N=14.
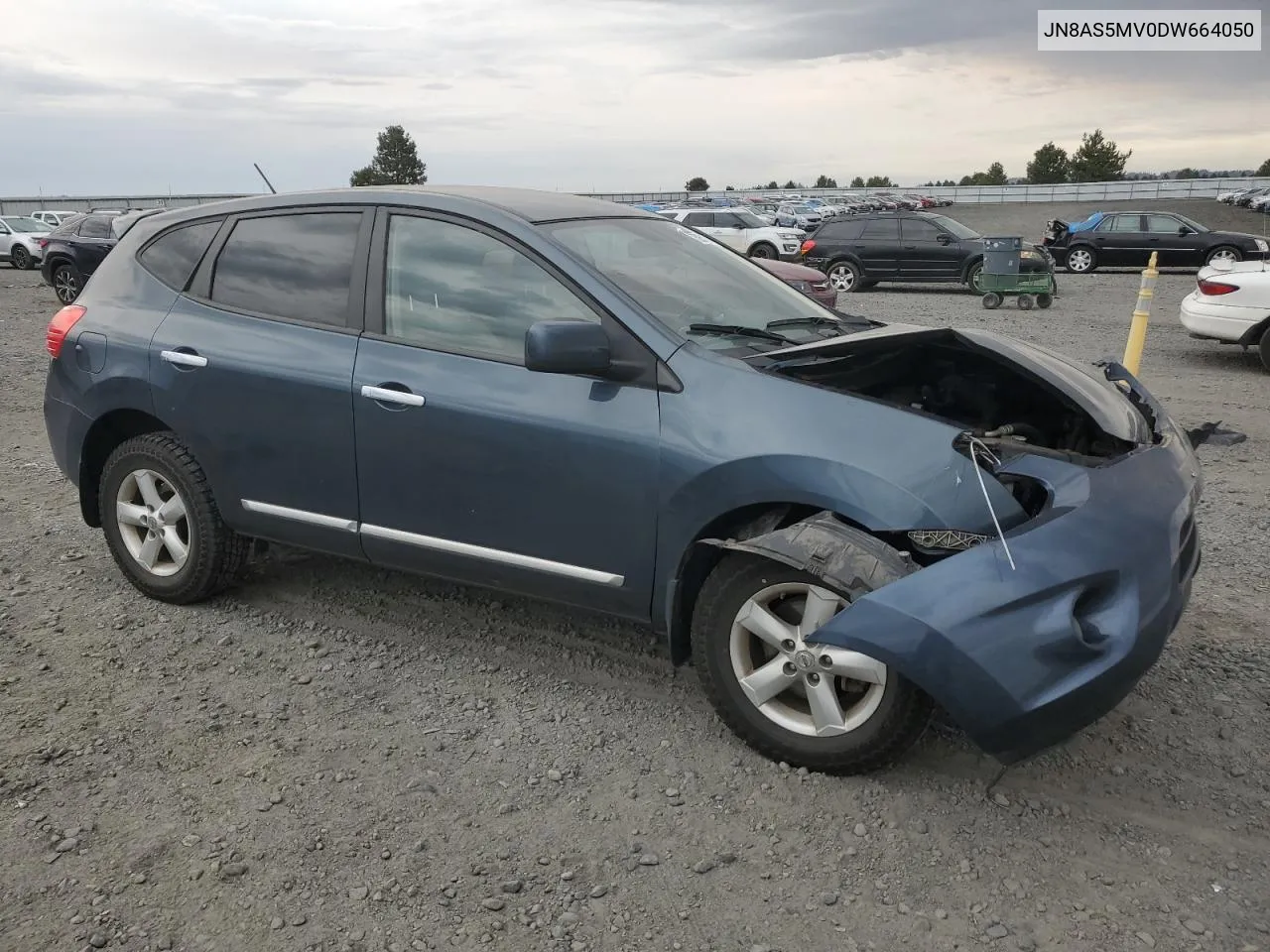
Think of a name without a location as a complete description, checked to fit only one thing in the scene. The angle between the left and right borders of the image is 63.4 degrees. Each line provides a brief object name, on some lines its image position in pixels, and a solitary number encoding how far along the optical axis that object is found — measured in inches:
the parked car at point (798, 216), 1637.6
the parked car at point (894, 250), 746.2
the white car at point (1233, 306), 393.7
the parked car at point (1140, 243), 833.5
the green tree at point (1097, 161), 3174.2
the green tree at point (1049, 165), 3321.9
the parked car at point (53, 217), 1216.2
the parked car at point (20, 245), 1041.5
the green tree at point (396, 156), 3494.1
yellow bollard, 288.2
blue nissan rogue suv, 105.7
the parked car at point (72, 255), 684.1
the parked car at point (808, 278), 475.8
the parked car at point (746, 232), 957.2
